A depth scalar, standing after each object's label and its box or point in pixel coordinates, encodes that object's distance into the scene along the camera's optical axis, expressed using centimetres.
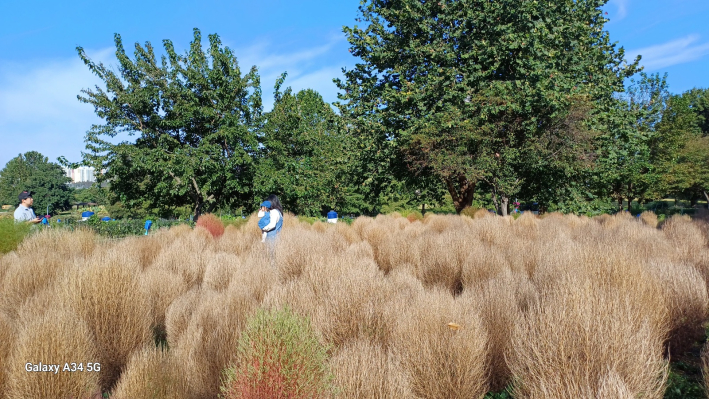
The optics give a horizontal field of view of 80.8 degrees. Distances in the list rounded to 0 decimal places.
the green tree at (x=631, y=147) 1714
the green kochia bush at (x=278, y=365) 272
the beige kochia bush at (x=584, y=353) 286
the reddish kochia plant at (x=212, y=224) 1377
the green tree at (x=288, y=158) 2216
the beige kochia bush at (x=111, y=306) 443
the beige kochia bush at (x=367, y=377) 284
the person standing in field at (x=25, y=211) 955
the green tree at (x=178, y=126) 2153
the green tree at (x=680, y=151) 3162
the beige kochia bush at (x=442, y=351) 337
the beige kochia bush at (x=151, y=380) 303
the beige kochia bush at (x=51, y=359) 329
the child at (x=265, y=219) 925
